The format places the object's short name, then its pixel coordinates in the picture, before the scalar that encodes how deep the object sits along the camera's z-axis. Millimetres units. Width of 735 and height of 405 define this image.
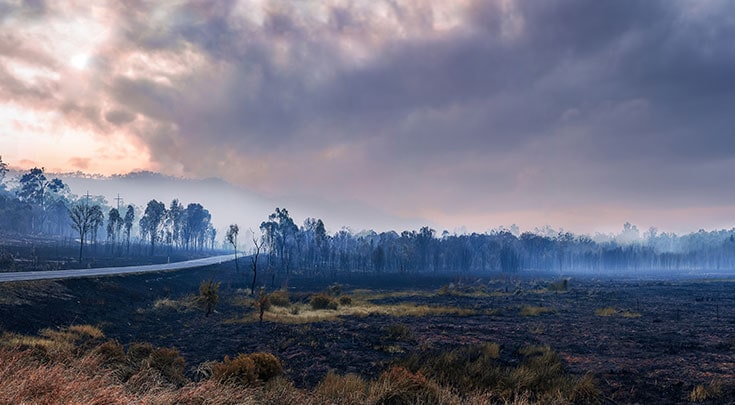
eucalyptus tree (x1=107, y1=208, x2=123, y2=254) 100188
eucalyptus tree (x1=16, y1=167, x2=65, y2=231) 142750
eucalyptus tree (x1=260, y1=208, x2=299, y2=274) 128875
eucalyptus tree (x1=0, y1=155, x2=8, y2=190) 154512
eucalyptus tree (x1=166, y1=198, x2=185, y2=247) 151188
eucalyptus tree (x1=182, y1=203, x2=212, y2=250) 165500
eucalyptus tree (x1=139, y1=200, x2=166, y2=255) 127000
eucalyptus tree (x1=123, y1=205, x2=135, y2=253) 120438
